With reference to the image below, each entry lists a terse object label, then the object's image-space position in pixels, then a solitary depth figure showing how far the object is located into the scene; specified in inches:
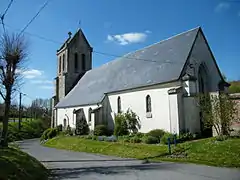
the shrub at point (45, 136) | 1465.3
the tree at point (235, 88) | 1179.2
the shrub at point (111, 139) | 918.9
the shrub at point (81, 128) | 1275.8
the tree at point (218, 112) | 686.5
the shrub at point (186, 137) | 759.6
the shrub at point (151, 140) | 785.2
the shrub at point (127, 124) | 978.1
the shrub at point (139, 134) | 878.9
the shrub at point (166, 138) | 741.9
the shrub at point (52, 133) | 1437.5
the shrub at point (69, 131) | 1317.4
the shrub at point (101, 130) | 1080.7
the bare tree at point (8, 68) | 597.7
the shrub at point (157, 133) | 820.6
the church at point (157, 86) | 812.0
